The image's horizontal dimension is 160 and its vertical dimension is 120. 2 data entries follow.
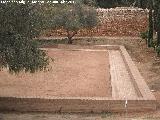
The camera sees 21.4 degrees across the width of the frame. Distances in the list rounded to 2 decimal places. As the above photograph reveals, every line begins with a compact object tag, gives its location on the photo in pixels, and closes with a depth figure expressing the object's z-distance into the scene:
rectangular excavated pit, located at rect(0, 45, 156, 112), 12.18
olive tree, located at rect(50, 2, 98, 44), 27.00
